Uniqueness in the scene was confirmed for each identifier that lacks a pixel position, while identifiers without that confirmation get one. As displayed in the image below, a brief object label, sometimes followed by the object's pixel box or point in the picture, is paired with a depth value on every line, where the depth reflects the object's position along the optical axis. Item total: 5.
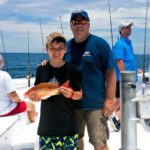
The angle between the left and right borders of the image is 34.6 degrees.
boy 1.83
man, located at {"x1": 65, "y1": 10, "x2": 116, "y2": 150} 1.96
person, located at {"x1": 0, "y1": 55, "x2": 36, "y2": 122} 2.84
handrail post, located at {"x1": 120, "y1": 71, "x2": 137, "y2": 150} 1.70
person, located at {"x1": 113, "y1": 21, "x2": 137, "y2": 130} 3.11
